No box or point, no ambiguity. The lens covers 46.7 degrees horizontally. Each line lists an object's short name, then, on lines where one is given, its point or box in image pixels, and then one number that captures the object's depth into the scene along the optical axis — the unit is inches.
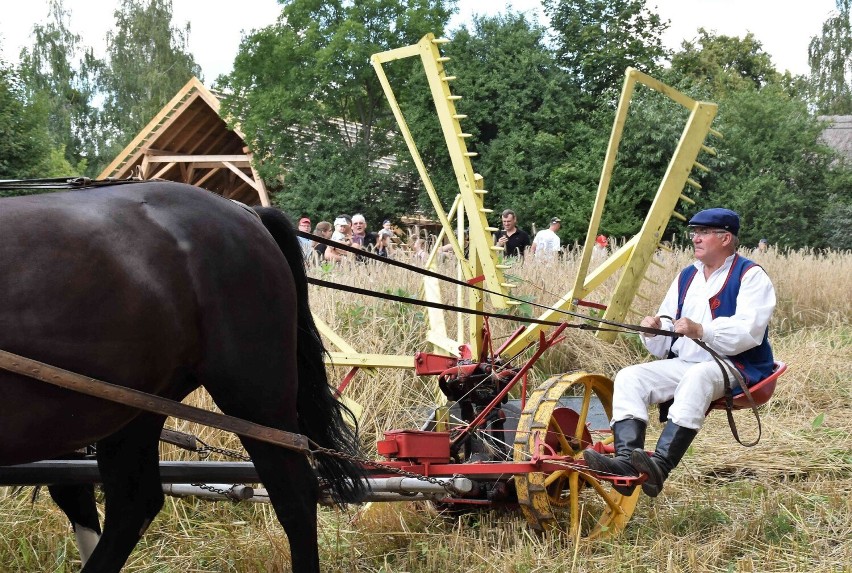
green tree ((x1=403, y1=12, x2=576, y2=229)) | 719.7
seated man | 166.1
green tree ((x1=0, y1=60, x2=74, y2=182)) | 582.2
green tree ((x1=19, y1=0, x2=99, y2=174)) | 1376.7
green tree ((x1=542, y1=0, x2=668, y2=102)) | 779.4
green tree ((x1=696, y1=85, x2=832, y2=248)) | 746.2
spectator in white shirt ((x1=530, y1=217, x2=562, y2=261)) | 368.3
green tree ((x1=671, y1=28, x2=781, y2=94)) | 1427.2
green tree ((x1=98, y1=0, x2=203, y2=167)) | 1363.2
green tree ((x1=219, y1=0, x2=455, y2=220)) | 759.7
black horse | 113.3
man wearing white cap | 361.1
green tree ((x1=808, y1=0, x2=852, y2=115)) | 1606.8
